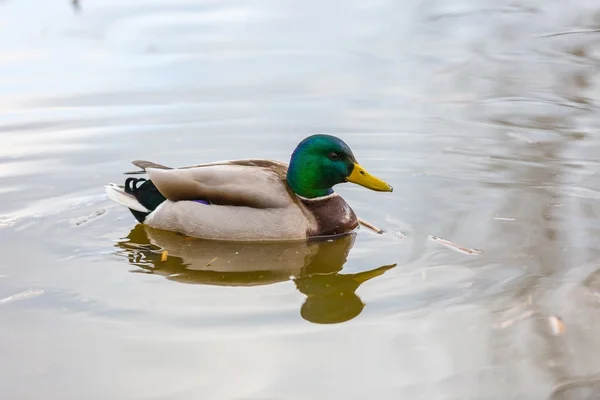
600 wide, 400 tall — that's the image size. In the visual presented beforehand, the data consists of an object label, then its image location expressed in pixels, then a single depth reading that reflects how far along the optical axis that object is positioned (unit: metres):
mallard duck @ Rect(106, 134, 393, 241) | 11.81
